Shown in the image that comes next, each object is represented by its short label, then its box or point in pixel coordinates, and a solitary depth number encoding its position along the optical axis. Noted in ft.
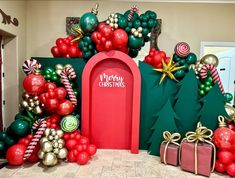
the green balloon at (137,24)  7.61
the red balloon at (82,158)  6.97
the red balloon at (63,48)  8.60
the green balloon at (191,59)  7.83
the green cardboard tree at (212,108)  7.22
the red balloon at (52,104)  7.29
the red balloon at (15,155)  6.64
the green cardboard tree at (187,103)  7.47
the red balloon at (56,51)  8.77
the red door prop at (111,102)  7.86
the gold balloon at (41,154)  6.61
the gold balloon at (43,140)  6.71
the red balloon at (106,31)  7.36
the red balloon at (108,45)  7.45
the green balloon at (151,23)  7.66
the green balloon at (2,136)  7.30
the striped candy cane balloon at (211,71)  7.47
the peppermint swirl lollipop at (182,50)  7.75
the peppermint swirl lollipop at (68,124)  7.34
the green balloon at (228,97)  8.08
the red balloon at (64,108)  7.45
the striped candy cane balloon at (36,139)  6.69
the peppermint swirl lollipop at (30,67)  7.83
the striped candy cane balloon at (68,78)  7.86
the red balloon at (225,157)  6.40
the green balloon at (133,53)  8.23
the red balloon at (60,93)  7.43
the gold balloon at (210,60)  7.81
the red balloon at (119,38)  7.30
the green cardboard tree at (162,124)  7.53
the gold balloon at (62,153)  6.80
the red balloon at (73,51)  8.48
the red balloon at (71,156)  7.15
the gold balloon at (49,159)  6.50
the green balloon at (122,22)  7.52
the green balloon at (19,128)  7.14
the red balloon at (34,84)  7.32
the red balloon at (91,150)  7.26
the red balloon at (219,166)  6.52
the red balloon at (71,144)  7.23
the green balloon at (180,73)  7.69
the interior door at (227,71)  13.30
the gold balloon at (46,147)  6.58
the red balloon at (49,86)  7.52
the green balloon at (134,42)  7.64
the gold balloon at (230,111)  7.42
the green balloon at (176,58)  7.94
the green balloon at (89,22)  7.45
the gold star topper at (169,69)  7.70
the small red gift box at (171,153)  6.94
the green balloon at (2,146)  7.18
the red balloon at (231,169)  6.35
